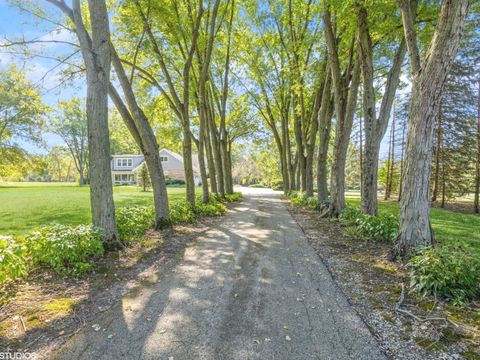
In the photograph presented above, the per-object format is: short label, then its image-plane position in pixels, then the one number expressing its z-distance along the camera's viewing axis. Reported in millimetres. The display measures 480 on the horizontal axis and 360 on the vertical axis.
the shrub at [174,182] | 38531
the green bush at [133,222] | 5699
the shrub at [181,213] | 8180
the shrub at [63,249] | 4016
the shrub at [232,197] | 16297
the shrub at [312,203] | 12252
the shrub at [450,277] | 3348
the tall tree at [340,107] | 8281
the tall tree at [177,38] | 7320
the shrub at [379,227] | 5969
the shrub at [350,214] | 7656
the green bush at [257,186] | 55750
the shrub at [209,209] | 9969
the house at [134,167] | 42000
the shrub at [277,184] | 42625
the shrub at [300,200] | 14534
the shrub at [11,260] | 3335
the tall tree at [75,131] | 40594
